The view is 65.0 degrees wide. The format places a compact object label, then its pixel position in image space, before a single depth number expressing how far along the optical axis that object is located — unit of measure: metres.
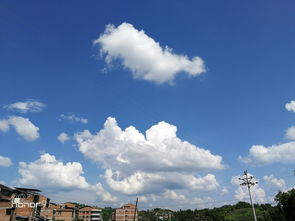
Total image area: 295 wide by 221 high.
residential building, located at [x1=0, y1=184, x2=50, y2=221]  53.12
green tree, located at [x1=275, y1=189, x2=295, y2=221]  54.06
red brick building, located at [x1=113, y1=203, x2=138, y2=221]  127.83
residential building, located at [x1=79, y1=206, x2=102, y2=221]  126.43
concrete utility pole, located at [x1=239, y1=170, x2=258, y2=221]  45.53
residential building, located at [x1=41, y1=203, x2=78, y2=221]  85.97
